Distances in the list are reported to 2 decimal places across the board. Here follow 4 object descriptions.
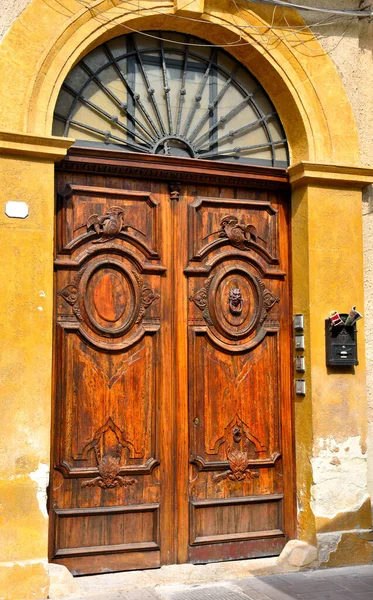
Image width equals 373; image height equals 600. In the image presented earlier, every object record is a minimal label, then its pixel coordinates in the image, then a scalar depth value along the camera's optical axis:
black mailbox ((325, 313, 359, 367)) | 6.05
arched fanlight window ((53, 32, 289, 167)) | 5.80
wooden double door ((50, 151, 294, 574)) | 5.60
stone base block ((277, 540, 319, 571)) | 5.85
